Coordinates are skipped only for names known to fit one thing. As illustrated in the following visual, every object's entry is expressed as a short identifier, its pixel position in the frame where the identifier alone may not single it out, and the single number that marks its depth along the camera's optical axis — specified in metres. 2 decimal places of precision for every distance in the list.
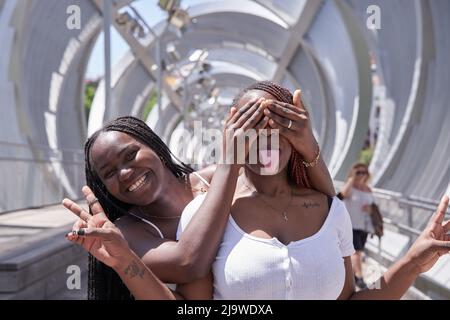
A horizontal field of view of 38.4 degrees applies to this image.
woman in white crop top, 1.85
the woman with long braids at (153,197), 1.89
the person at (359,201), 7.80
